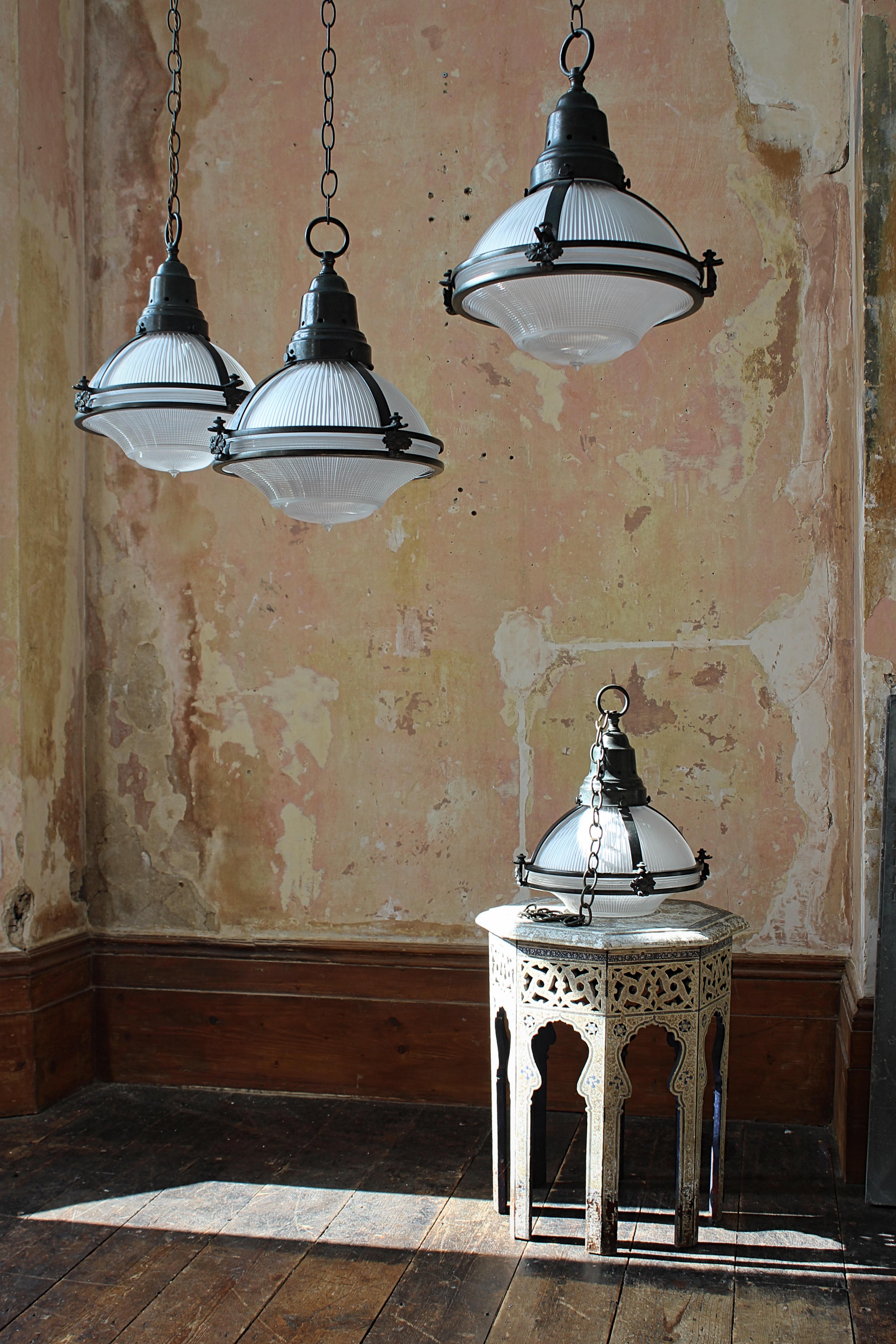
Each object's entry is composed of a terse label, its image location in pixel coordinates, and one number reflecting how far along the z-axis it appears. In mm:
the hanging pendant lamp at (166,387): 2252
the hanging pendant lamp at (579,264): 1758
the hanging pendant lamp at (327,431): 2025
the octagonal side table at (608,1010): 2660
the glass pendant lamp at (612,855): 2670
